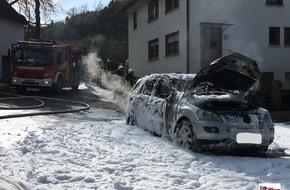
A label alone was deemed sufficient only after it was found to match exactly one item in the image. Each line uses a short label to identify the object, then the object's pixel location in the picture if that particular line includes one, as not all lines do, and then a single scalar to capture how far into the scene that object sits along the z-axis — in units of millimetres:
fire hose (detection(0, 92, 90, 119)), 13406
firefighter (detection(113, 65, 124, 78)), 32812
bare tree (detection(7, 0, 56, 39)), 37906
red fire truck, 22547
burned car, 7668
